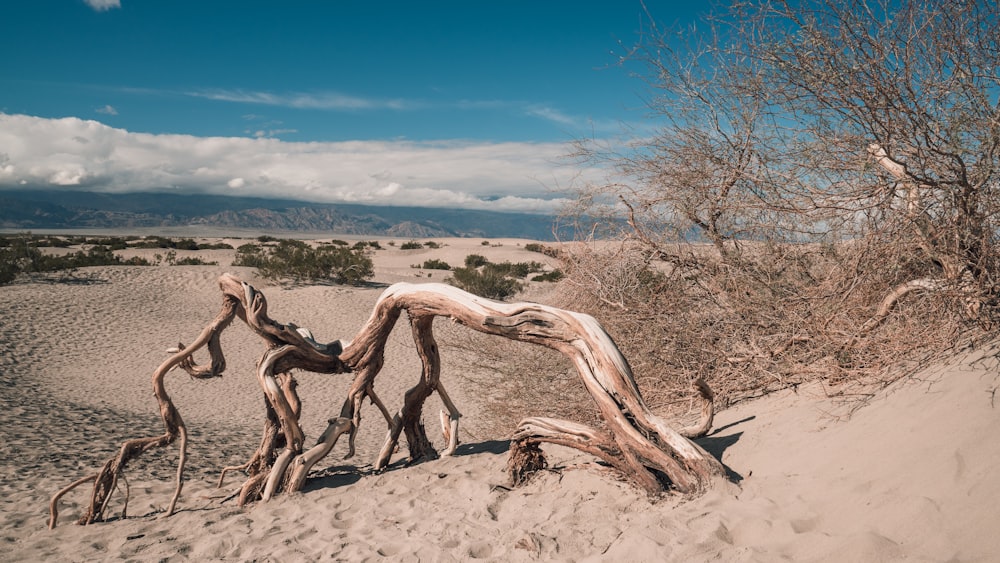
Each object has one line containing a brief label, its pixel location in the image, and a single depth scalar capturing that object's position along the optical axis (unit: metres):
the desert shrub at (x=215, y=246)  39.51
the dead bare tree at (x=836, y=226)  4.41
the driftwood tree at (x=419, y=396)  4.19
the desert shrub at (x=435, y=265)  30.77
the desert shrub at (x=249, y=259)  24.97
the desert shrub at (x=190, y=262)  25.74
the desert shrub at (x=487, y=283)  21.42
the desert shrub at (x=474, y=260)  30.15
